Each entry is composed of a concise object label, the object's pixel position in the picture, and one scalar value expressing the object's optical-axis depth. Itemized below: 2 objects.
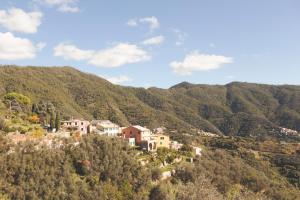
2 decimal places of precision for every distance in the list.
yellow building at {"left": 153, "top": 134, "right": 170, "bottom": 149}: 73.31
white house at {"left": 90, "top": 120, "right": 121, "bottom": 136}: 70.32
